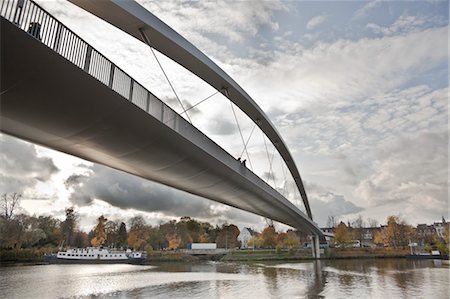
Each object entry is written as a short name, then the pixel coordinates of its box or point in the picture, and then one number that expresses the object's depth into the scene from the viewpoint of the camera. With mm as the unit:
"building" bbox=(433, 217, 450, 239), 104412
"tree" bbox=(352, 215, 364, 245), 77062
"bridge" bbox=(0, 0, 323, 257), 7566
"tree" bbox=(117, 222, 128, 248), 72375
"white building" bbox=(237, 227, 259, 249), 119062
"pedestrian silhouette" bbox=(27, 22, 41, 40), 6910
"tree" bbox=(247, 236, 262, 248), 76919
